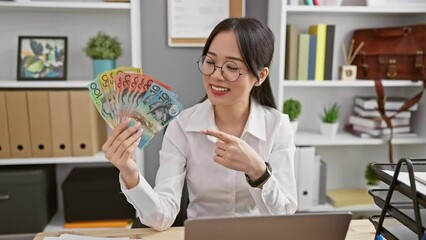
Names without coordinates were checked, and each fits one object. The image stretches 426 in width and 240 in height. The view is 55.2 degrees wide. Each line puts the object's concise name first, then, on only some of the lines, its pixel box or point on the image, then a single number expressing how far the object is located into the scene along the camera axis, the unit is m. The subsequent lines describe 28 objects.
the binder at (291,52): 2.21
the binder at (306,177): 2.30
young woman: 1.14
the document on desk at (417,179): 0.83
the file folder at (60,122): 2.05
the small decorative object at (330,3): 2.24
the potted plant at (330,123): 2.42
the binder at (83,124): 2.06
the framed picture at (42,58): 2.13
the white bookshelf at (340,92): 2.20
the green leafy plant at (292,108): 2.35
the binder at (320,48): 2.23
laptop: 0.79
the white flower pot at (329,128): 2.42
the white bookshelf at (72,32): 2.13
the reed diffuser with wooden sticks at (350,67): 2.34
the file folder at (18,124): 2.03
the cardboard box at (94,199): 2.16
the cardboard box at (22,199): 2.09
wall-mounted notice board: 2.29
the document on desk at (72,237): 1.07
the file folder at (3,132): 2.03
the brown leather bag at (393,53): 2.27
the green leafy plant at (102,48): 2.13
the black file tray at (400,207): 0.84
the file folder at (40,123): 2.04
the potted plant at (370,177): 2.50
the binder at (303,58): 2.21
